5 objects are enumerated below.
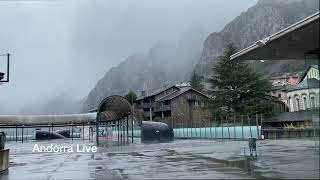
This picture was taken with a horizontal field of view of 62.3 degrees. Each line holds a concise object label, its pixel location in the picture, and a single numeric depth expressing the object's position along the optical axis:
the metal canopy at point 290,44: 7.05
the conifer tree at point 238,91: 41.88
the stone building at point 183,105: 58.41
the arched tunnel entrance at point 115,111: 23.90
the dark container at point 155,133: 26.17
